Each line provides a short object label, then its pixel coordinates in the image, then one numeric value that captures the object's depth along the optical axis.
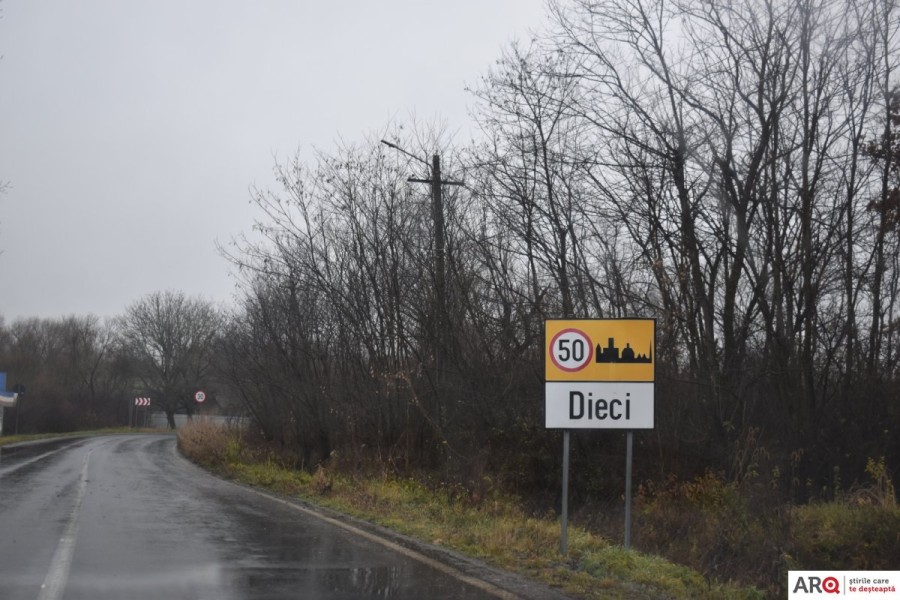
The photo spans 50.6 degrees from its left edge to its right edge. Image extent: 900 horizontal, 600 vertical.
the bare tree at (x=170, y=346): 83.25
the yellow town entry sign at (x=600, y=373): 10.68
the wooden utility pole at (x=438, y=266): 17.53
